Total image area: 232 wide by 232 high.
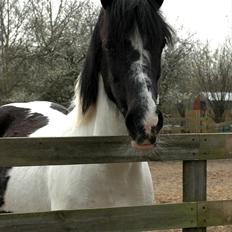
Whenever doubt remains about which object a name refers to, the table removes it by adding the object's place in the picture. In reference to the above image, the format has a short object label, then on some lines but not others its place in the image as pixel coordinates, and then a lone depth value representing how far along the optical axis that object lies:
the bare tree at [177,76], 18.16
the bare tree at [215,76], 23.91
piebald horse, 2.42
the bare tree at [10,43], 14.37
